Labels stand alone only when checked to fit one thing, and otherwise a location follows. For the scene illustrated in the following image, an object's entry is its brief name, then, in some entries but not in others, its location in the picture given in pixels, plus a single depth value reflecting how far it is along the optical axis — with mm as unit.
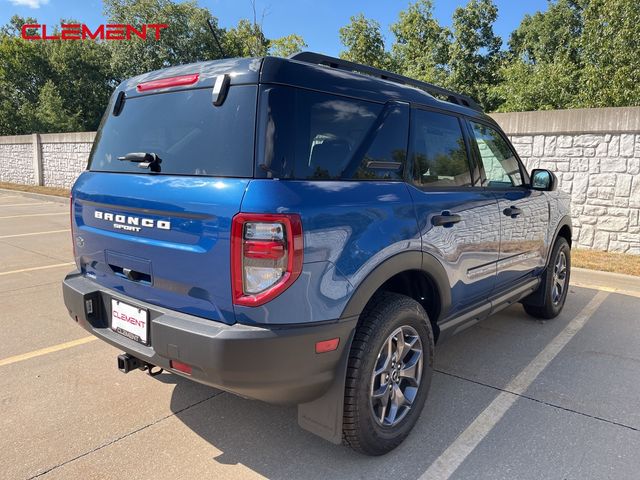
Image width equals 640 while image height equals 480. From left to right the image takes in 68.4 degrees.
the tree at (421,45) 23266
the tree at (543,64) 15422
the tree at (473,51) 22062
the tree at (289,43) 34938
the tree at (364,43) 26062
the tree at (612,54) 11523
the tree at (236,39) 33250
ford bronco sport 1978
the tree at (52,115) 28780
